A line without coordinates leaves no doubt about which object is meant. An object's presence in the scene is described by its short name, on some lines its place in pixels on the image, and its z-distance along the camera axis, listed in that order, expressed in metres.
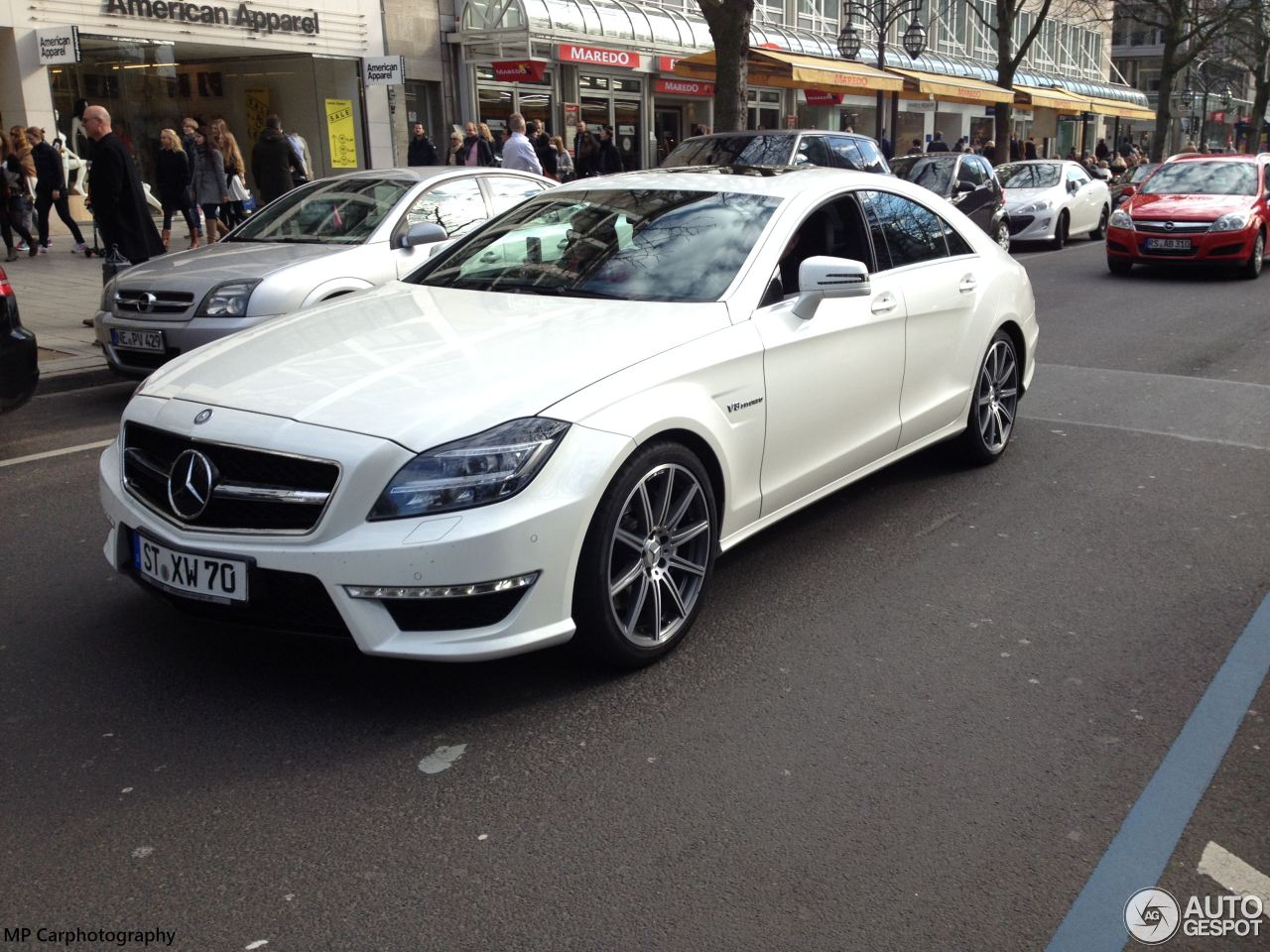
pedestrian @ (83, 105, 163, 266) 10.38
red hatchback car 14.88
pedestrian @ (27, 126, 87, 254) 16.59
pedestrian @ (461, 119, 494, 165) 19.22
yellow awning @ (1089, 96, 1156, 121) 44.41
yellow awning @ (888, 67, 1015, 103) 28.64
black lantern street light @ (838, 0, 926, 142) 25.08
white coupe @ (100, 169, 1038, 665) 3.36
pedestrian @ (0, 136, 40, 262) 16.17
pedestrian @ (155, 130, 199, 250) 15.37
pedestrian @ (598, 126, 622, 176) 22.17
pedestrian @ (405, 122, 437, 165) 19.72
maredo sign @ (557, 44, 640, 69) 26.64
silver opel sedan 7.89
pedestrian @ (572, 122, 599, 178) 22.80
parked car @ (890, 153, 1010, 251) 17.38
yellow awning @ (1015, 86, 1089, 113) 37.22
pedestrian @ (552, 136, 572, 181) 20.71
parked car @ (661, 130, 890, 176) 14.62
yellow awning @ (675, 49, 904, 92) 21.11
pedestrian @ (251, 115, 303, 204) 15.90
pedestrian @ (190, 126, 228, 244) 16.25
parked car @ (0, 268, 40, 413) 6.44
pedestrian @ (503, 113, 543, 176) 17.25
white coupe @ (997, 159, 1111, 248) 19.78
